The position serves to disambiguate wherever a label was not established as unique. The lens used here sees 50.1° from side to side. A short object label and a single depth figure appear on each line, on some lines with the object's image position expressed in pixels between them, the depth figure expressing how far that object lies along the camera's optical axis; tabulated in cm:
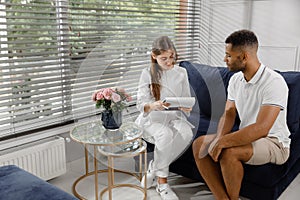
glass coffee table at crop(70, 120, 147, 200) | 197
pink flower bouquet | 198
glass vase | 203
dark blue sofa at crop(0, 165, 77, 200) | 141
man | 186
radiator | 207
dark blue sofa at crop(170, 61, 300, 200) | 191
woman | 197
